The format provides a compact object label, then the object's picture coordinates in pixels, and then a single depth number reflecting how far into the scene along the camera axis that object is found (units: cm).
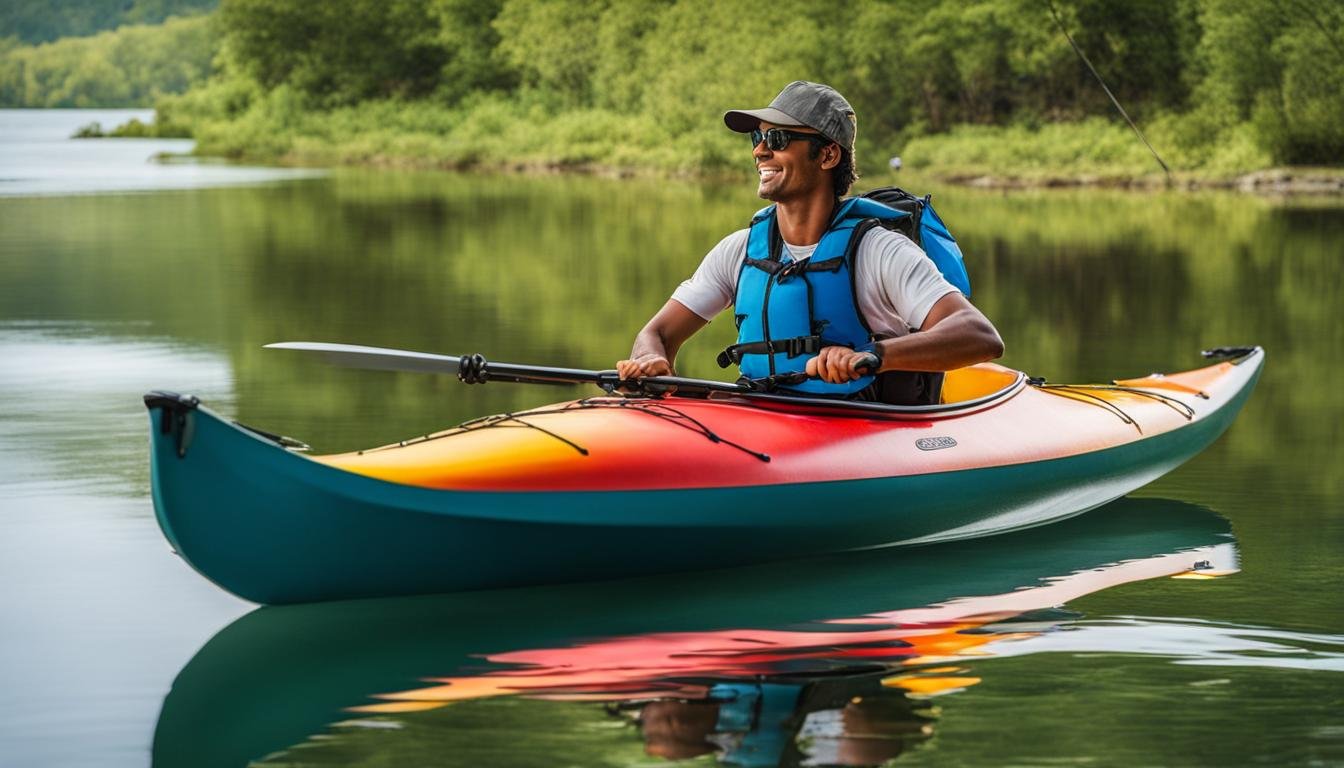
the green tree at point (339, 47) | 5650
